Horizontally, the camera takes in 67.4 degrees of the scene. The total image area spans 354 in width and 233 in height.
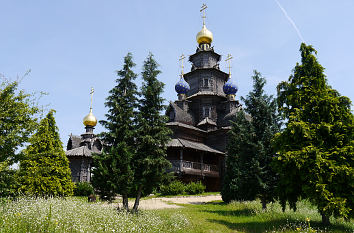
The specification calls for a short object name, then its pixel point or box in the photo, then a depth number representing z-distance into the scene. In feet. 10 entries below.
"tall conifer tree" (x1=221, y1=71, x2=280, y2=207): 45.62
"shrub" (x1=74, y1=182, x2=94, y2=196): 84.89
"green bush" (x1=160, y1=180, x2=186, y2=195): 75.61
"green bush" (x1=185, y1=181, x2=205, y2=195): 79.20
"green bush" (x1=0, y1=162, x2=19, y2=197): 30.12
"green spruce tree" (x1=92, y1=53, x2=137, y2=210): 39.29
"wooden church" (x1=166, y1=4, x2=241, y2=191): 93.45
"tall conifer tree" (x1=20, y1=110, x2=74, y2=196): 50.09
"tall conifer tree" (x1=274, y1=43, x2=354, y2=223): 31.09
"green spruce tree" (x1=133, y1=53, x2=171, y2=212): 41.22
